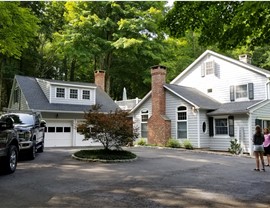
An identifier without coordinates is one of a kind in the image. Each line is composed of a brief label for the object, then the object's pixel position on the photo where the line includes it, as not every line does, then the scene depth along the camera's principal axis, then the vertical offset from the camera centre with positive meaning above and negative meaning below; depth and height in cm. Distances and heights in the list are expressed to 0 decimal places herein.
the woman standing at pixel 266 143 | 927 -72
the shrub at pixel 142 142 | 1713 -130
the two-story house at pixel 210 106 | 1522 +143
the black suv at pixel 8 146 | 649 -66
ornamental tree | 1009 -18
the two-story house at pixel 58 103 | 1656 +175
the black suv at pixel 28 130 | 902 -24
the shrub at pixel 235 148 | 1401 -142
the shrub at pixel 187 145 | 1533 -135
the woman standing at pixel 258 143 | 842 -65
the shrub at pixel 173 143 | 1568 -125
